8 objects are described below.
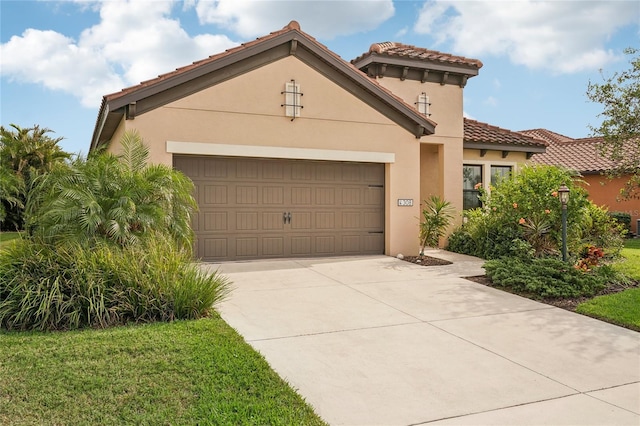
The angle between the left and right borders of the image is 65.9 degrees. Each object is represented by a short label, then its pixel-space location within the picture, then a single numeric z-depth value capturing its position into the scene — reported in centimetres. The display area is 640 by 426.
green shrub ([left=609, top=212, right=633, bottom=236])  2197
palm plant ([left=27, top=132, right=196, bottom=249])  739
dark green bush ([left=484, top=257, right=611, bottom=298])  863
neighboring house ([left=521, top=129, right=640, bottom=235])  2312
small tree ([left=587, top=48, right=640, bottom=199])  1185
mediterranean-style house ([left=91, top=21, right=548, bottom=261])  1103
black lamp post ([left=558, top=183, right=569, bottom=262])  987
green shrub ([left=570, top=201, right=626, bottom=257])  1258
